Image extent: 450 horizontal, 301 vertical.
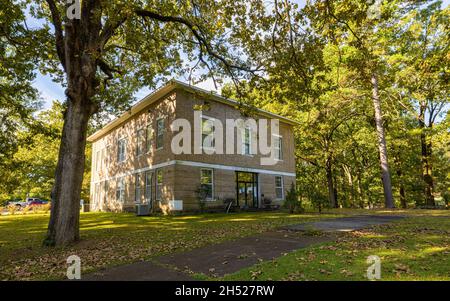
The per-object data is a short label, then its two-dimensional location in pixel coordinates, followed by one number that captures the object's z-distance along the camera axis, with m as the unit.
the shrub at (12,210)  27.35
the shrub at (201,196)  17.14
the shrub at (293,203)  16.89
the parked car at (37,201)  44.79
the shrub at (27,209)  27.41
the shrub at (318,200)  17.22
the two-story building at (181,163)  17.11
